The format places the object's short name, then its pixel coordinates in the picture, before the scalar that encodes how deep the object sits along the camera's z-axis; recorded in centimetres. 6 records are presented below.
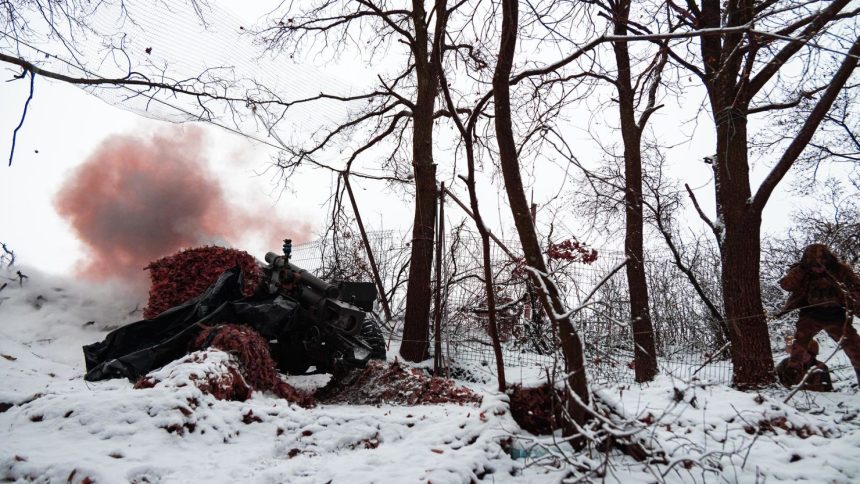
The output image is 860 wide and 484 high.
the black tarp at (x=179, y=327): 510
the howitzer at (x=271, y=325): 520
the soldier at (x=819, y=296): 519
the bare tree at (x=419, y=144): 756
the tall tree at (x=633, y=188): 723
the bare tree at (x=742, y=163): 534
